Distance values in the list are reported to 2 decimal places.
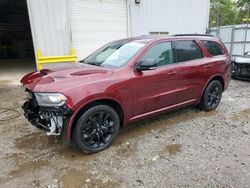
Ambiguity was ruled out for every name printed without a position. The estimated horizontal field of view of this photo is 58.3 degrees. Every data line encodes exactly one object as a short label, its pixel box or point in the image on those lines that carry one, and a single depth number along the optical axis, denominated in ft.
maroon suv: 10.09
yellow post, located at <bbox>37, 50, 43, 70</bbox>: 24.94
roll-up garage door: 27.30
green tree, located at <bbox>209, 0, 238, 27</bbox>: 114.62
